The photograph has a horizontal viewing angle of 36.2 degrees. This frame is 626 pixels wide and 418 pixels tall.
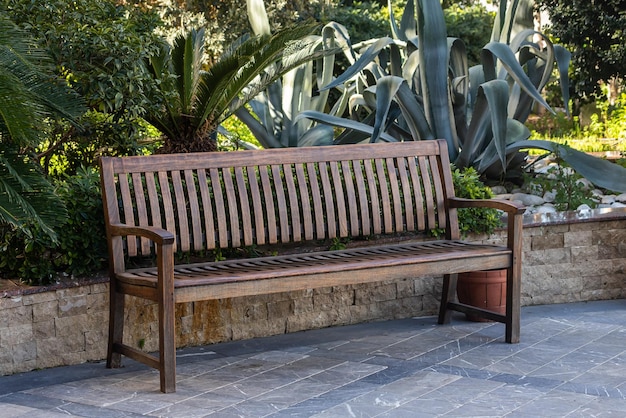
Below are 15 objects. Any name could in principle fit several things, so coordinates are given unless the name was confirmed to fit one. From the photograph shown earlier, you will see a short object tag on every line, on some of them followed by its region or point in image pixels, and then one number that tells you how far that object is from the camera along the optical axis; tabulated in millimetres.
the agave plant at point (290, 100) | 8055
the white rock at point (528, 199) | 7223
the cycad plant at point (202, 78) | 6102
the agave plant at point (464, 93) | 6684
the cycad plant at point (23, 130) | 4383
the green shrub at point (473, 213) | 6332
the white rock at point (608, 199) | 7477
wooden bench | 4723
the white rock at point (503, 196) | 7270
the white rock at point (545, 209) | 6915
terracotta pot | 6066
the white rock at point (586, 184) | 7871
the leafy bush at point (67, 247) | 5027
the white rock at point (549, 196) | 7379
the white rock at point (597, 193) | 7633
